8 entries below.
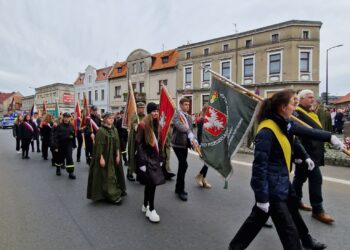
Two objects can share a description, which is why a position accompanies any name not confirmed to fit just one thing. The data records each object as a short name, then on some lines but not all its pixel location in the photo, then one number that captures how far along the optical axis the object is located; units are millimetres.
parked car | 37062
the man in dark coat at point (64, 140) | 7449
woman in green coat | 5129
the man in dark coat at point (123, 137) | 9034
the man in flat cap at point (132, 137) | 6715
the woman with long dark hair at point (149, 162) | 4125
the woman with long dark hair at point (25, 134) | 10953
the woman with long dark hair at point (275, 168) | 2564
